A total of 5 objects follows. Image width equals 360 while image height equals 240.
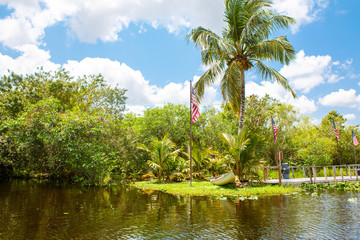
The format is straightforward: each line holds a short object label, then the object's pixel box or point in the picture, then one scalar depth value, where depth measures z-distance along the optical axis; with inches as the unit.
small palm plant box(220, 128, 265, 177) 526.0
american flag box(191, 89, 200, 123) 534.6
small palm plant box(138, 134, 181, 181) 680.4
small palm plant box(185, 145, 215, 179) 685.3
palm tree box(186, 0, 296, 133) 562.3
